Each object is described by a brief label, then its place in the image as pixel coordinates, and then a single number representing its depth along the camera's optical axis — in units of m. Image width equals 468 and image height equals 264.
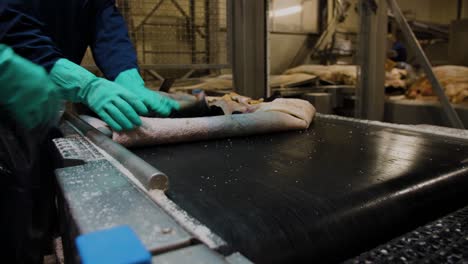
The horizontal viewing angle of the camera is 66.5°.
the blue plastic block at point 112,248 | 0.31
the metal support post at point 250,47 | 2.35
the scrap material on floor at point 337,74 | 3.23
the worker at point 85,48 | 1.04
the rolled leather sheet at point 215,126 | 1.04
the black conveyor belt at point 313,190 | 0.55
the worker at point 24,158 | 0.70
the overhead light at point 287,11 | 4.24
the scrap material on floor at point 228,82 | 2.49
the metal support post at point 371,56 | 2.52
